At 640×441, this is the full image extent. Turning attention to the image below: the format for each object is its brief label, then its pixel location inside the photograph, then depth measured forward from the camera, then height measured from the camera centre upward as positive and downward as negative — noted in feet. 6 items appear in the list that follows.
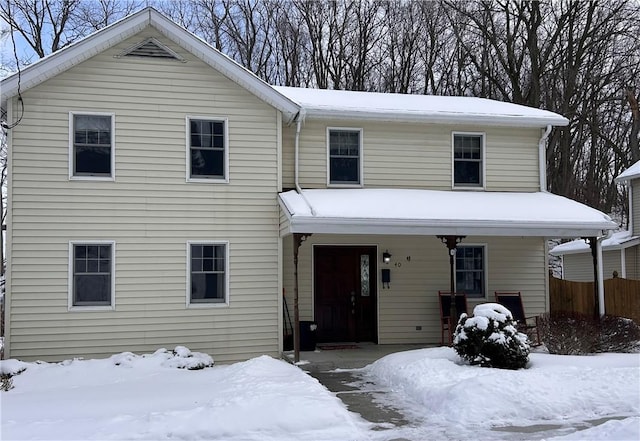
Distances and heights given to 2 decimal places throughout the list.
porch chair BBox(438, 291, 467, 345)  45.52 -2.94
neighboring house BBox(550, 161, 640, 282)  71.77 +2.22
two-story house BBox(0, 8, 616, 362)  37.37 +4.03
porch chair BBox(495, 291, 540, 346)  45.39 -3.00
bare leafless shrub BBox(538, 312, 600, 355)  37.35 -4.36
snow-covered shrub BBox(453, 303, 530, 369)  32.37 -4.05
